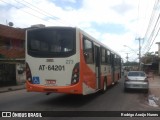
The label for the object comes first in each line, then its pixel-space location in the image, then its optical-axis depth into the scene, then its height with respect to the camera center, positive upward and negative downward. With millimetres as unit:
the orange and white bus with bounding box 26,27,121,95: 11672 +308
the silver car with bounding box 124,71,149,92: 18859 -1058
